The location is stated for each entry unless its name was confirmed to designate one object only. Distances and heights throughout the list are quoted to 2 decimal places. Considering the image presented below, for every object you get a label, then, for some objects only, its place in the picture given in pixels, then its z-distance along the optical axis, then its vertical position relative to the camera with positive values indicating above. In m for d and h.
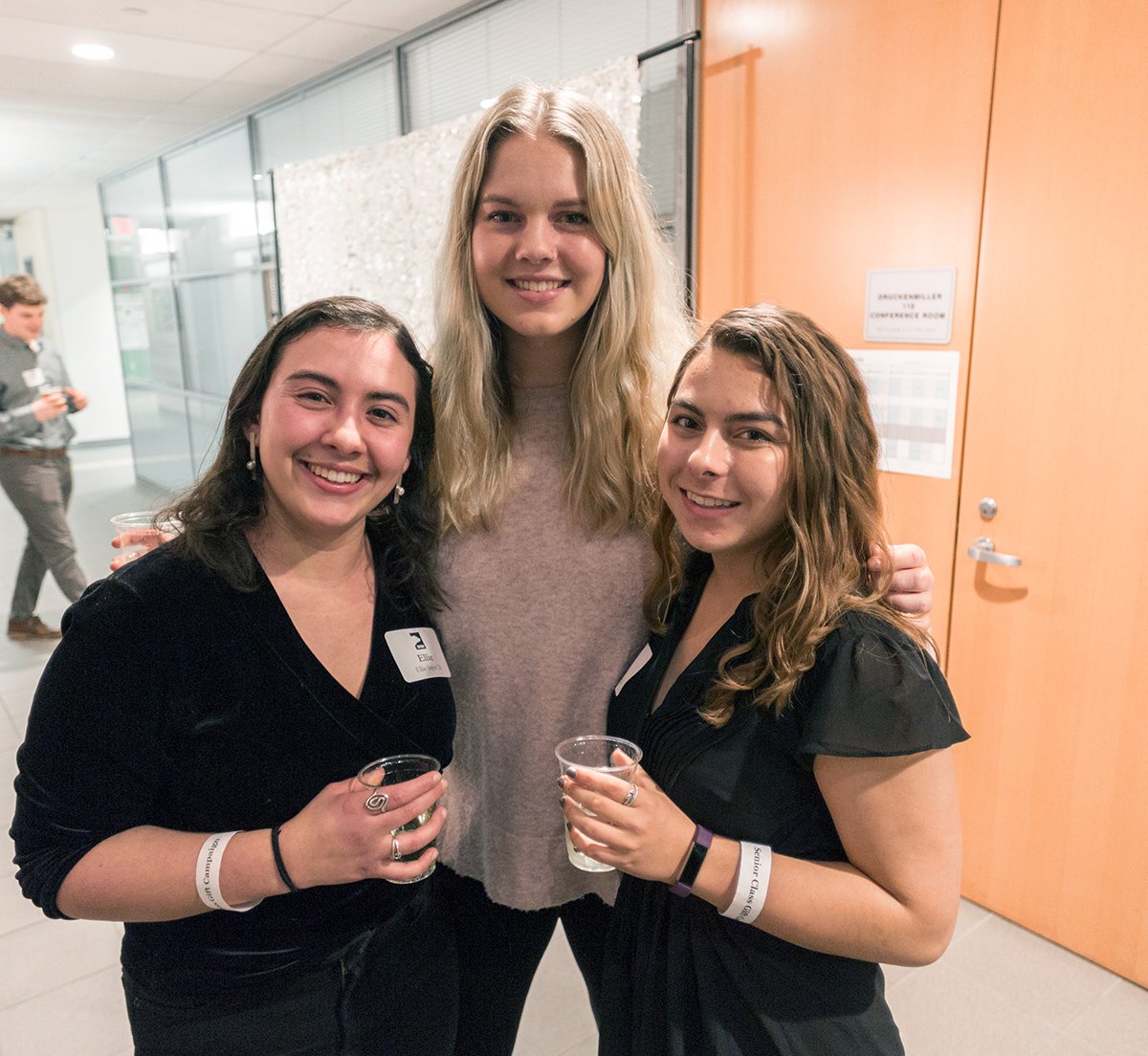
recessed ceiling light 5.15 +1.72
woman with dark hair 1.08 -0.54
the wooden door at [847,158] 2.43 +0.52
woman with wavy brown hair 1.02 -0.53
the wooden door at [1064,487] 2.16 -0.44
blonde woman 1.45 -0.27
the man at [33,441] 4.95 -0.58
